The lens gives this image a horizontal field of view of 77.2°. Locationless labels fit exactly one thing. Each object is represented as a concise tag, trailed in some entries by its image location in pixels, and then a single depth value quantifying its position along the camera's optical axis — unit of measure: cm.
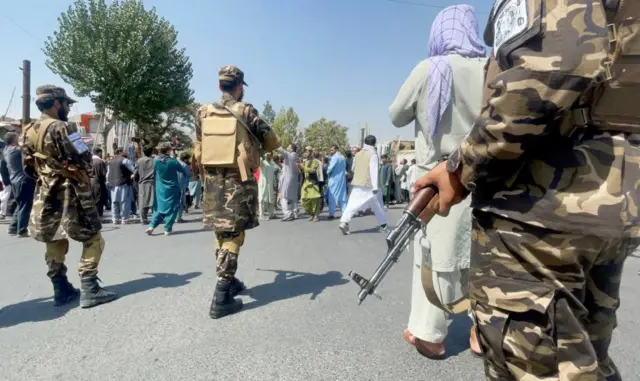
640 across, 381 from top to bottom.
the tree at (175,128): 3984
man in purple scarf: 232
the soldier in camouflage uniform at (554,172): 110
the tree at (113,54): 2061
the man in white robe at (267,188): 948
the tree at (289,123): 5134
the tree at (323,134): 4822
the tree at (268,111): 6244
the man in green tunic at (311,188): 922
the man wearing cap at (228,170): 316
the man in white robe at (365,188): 705
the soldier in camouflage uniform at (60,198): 329
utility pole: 1024
